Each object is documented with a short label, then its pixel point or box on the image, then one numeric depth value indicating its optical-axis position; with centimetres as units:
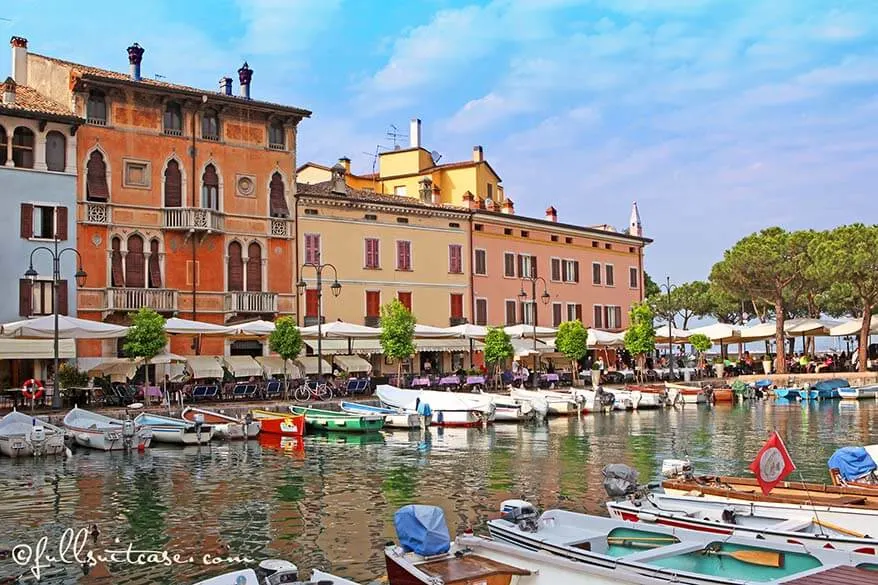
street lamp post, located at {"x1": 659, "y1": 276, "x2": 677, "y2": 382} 5522
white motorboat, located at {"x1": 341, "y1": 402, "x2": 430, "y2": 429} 3480
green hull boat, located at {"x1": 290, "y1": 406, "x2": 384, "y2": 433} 3275
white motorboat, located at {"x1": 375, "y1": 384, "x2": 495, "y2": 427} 3575
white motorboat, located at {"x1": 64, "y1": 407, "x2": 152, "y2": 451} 2747
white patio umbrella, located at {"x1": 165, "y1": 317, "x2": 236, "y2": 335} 3550
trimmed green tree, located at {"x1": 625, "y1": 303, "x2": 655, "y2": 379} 5169
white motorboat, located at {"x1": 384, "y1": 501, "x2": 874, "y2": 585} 984
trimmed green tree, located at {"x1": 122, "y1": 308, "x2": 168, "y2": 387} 3375
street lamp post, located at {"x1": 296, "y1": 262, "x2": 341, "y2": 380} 3599
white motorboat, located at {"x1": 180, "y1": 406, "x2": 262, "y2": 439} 3064
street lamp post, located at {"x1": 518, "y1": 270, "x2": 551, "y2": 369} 5334
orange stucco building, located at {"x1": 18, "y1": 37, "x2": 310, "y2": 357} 3897
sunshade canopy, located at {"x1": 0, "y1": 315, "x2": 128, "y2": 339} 3181
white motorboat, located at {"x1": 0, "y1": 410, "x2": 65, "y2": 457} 2584
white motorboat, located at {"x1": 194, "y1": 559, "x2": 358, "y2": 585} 899
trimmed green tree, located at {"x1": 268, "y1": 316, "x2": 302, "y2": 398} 3753
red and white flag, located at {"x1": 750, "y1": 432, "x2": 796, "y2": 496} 1384
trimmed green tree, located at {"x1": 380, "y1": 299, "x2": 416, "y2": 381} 4112
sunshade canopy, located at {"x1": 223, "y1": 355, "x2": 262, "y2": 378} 3825
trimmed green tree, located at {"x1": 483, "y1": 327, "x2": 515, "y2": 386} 4506
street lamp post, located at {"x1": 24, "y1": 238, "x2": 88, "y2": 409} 3072
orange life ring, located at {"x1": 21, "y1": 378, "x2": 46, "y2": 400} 3232
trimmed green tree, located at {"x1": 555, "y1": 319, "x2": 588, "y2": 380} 4812
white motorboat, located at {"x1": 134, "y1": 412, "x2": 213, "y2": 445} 2875
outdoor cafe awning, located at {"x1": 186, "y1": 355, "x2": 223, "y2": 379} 3684
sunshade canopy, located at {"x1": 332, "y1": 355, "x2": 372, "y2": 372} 4256
